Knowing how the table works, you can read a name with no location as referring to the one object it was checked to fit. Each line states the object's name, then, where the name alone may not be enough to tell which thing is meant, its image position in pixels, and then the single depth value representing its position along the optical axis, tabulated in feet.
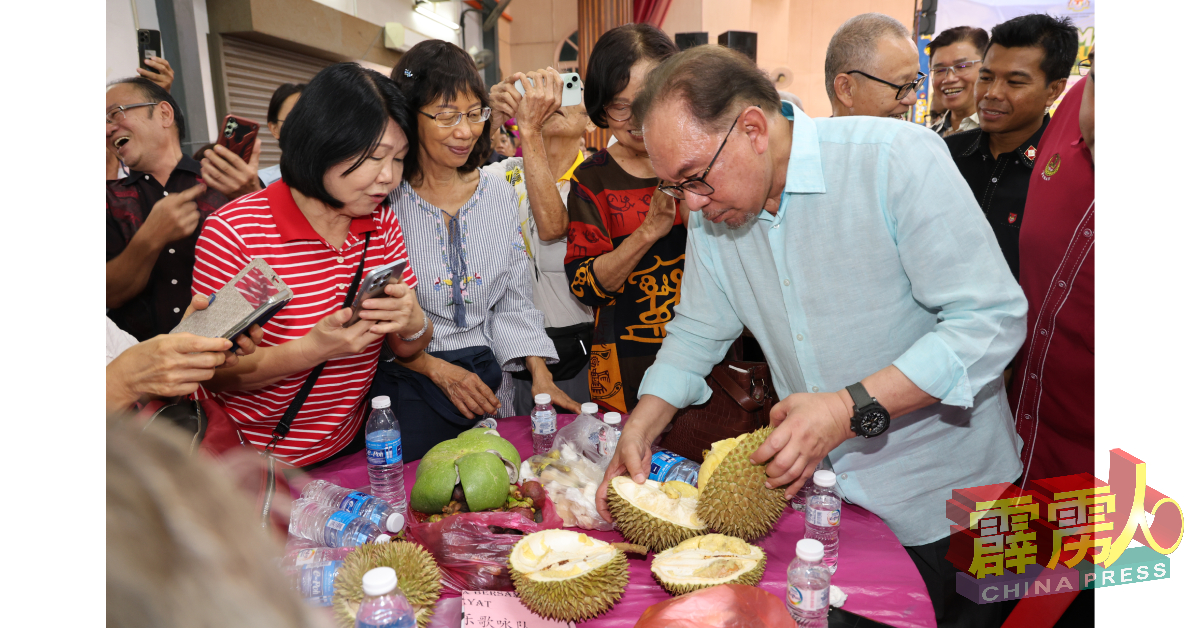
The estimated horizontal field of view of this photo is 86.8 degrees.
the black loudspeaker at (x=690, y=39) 10.54
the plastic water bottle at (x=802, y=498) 5.24
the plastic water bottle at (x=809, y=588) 3.58
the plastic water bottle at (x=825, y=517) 4.38
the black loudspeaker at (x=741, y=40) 12.73
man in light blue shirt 4.65
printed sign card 3.83
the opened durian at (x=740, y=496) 4.45
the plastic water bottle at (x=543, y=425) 6.20
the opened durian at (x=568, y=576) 3.77
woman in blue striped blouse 7.07
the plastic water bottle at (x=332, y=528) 4.35
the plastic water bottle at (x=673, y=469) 5.14
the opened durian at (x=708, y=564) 3.92
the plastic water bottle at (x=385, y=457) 5.11
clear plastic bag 4.96
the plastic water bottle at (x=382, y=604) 3.08
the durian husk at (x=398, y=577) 3.70
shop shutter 17.54
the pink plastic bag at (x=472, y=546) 4.16
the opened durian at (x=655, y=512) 4.55
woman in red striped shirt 5.73
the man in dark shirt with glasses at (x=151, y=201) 8.05
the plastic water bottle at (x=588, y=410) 6.44
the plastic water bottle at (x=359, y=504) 4.38
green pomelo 4.71
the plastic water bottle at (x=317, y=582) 3.80
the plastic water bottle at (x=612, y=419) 6.09
